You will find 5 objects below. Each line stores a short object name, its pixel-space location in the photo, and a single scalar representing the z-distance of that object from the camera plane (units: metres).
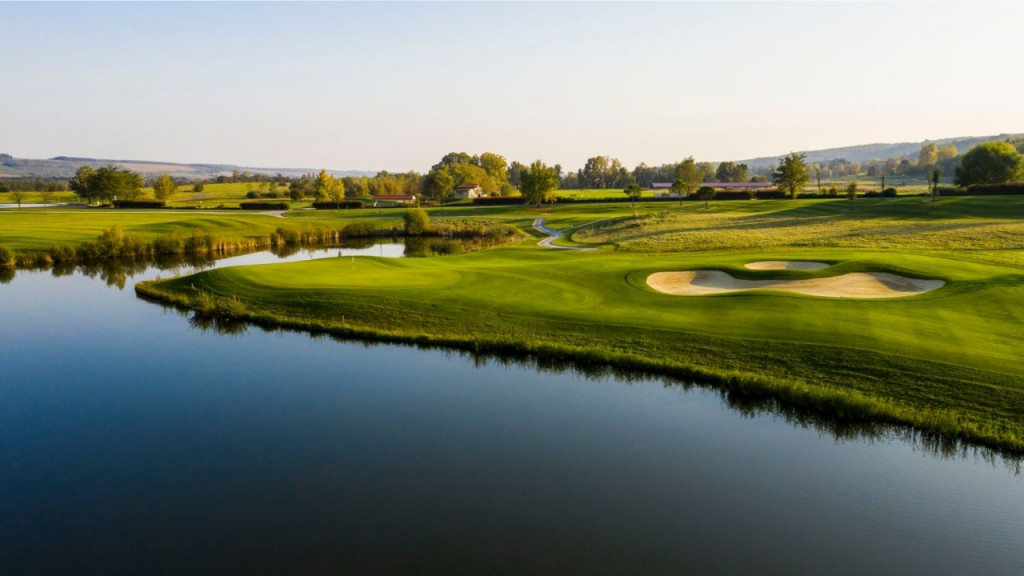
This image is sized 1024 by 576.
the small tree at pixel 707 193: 96.40
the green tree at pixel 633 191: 103.45
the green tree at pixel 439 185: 136.88
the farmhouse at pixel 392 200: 129.54
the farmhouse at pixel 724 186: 131.88
